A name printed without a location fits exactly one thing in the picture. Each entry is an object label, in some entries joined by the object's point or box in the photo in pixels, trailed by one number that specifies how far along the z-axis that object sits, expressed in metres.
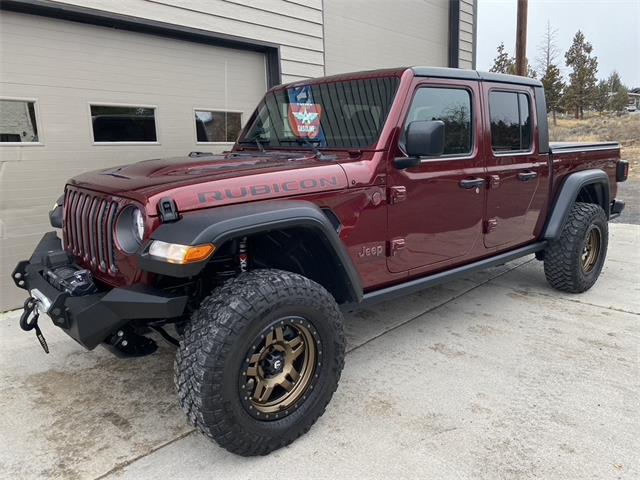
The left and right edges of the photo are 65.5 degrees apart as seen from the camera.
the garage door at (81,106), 4.34
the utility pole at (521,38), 9.53
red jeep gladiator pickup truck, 2.15
